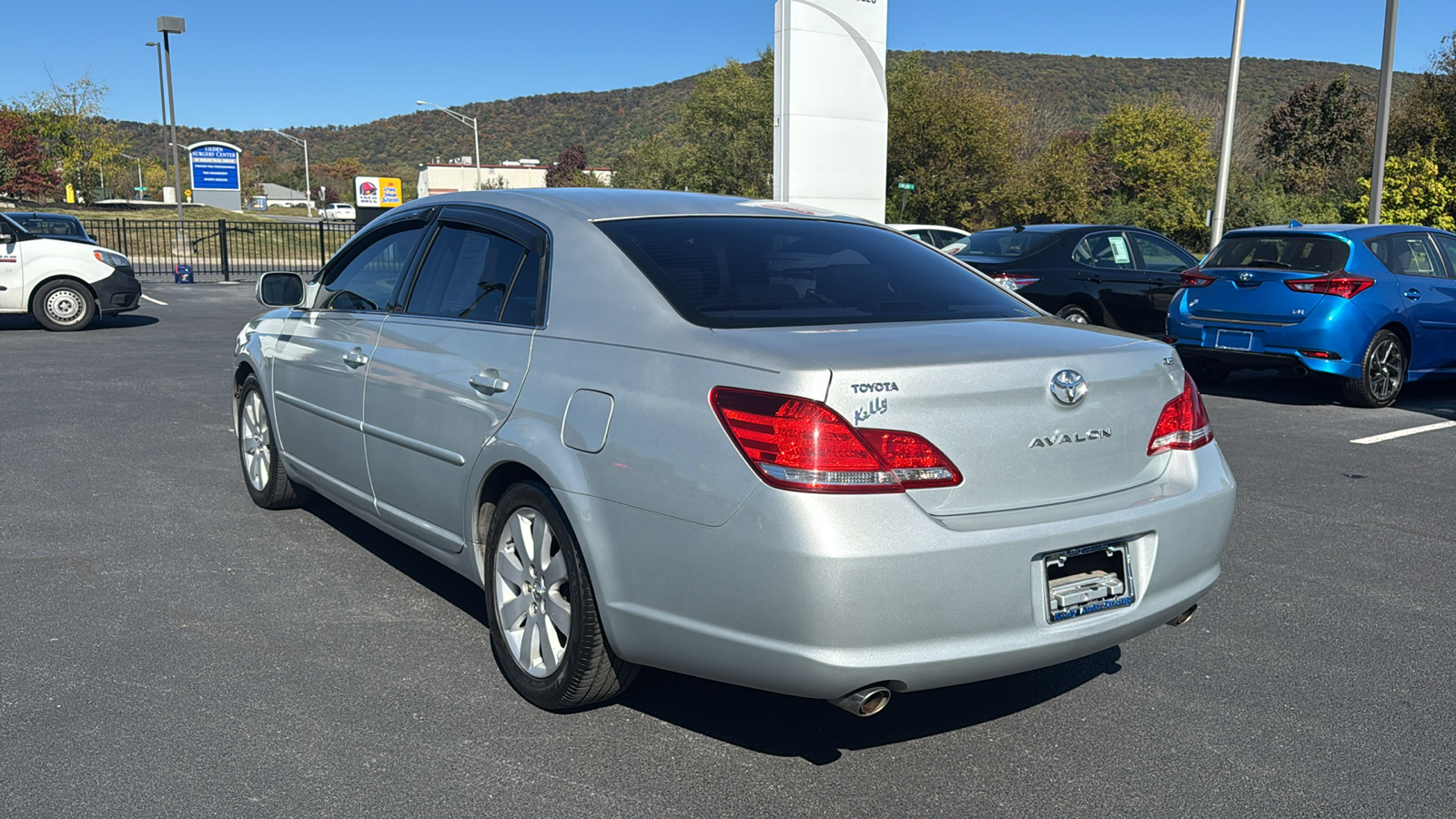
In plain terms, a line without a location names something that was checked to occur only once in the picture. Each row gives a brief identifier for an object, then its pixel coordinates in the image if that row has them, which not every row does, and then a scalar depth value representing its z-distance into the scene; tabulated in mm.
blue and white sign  48781
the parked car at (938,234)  17656
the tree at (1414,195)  26734
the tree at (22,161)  47812
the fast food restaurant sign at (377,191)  72312
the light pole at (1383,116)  17266
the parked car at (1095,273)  12148
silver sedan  2656
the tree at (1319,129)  53938
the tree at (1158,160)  48953
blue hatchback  9164
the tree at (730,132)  60156
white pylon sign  18922
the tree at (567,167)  99062
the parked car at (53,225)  18625
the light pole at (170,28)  28547
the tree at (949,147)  46781
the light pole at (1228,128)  20250
